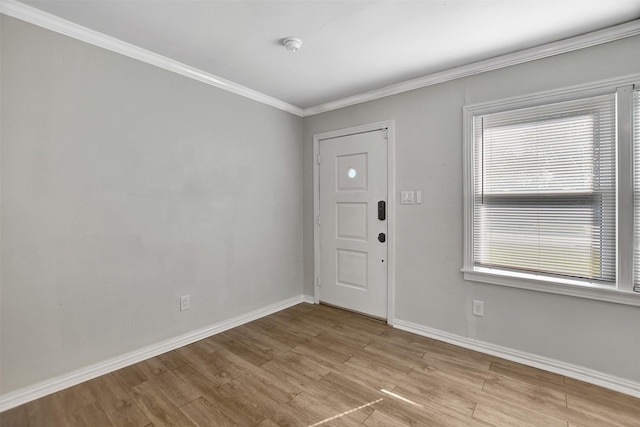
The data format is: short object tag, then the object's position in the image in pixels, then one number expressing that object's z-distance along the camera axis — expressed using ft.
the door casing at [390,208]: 10.03
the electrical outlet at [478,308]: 8.36
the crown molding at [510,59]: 6.56
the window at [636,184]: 6.44
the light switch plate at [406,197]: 9.66
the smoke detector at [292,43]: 7.10
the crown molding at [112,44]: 5.99
